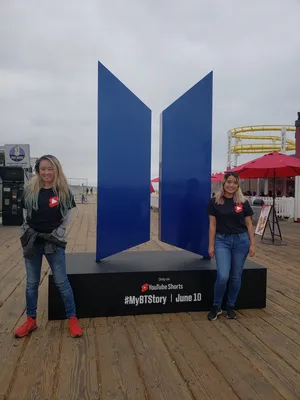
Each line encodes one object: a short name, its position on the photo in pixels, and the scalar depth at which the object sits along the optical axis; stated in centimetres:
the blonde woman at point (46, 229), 289
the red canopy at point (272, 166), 770
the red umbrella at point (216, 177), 1622
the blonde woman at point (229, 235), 332
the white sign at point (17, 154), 1495
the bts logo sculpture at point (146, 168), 369
